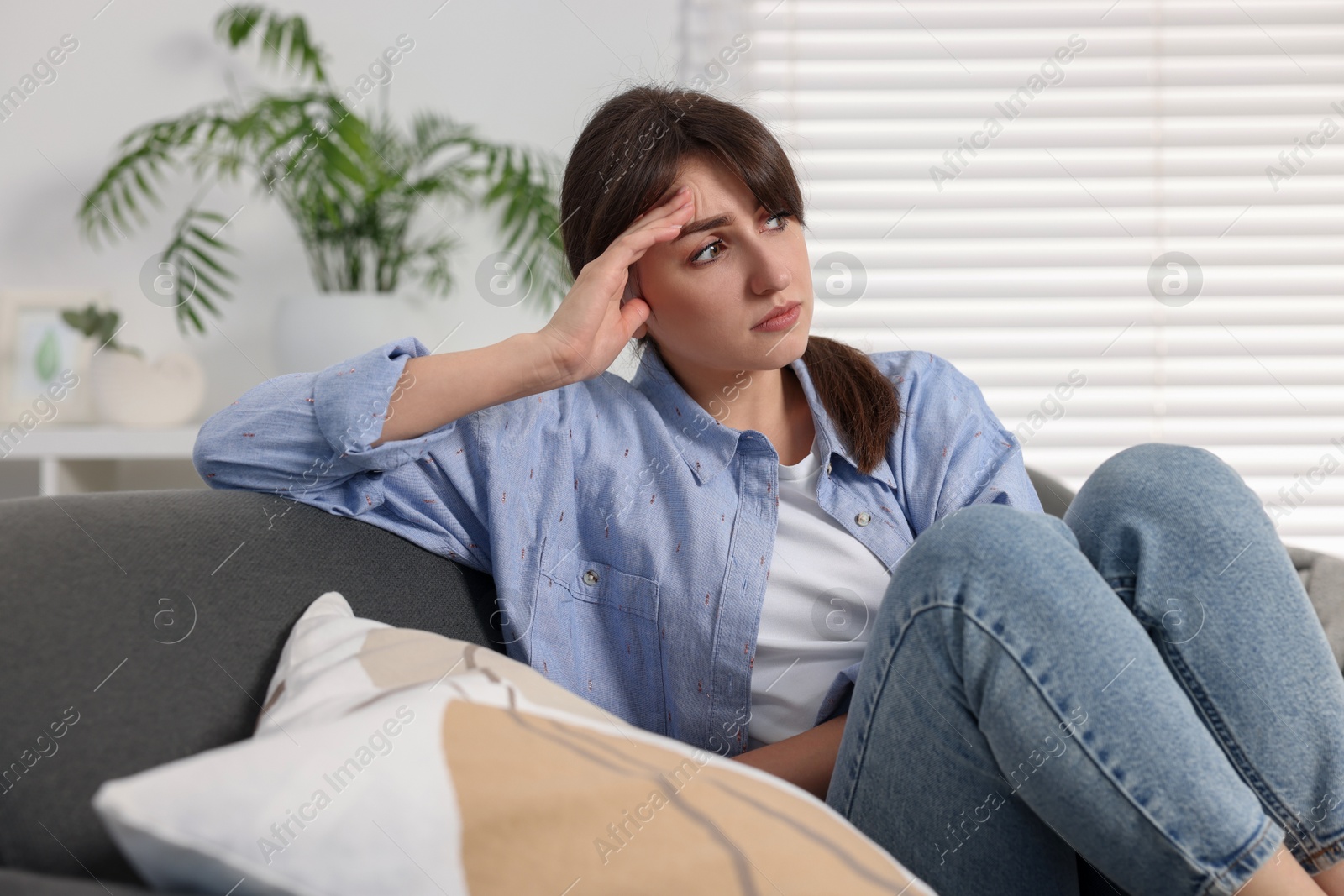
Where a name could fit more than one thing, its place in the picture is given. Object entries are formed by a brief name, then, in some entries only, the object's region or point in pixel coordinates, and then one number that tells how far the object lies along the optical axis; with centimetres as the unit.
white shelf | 164
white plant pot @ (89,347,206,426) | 171
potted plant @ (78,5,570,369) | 167
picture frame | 179
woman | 59
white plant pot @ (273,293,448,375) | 168
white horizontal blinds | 183
